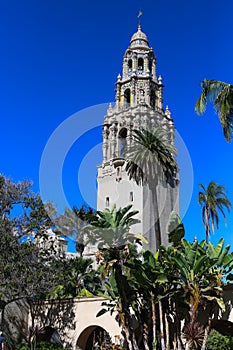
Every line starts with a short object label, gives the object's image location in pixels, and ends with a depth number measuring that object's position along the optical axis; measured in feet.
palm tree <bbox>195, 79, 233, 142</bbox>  60.95
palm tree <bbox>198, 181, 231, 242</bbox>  146.51
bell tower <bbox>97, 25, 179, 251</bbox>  159.02
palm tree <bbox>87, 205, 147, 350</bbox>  69.92
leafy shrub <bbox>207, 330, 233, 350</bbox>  66.90
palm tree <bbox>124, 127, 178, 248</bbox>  105.29
